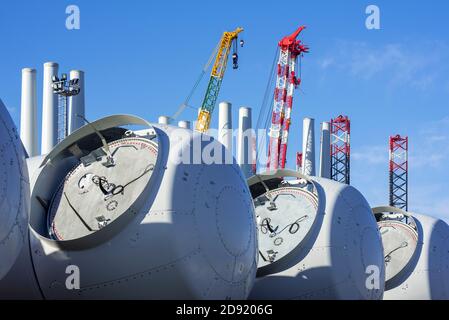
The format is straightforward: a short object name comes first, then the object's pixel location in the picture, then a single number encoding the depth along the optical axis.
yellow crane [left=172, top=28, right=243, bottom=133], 74.19
